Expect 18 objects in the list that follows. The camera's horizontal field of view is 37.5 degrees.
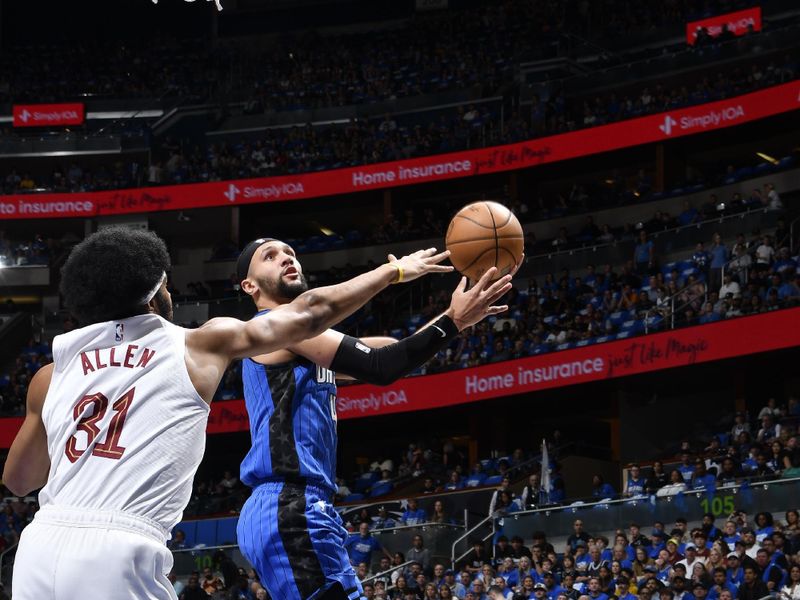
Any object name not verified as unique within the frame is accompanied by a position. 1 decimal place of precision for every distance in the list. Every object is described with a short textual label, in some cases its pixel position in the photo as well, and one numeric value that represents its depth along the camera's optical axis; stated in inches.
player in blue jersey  205.3
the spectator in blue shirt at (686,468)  722.2
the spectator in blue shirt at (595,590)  553.6
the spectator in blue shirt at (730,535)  589.0
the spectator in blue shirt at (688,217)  1047.1
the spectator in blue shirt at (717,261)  916.6
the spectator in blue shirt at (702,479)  661.3
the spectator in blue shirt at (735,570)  522.9
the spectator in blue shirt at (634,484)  730.2
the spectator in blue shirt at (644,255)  1025.9
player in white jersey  135.8
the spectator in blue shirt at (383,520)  819.4
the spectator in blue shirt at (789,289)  851.4
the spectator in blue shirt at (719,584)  516.4
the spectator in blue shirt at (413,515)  818.2
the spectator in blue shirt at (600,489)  796.0
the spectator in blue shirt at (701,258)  941.8
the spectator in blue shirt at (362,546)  751.7
